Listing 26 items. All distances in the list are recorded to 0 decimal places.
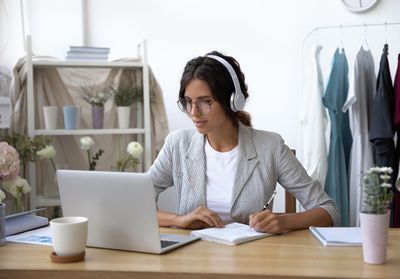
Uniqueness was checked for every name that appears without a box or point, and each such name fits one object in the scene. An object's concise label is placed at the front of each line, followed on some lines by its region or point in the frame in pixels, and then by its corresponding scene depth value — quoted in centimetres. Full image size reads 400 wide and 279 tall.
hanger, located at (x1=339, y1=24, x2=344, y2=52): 337
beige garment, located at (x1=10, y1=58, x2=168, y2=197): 329
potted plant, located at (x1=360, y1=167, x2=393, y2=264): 130
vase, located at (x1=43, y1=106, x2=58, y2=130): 315
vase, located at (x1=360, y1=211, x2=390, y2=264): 131
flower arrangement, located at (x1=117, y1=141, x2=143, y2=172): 313
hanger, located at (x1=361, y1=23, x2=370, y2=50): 335
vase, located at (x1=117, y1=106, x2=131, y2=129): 329
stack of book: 316
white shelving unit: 307
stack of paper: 172
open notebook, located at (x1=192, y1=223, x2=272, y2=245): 152
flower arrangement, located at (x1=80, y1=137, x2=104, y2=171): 310
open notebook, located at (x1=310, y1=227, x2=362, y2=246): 149
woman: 197
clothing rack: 330
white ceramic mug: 135
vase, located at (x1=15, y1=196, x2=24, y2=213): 248
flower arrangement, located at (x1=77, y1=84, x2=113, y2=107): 325
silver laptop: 141
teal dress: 306
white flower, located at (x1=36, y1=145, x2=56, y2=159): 280
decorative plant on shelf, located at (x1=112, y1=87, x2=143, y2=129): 329
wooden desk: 124
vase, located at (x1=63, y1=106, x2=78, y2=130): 315
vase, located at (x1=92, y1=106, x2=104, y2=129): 323
